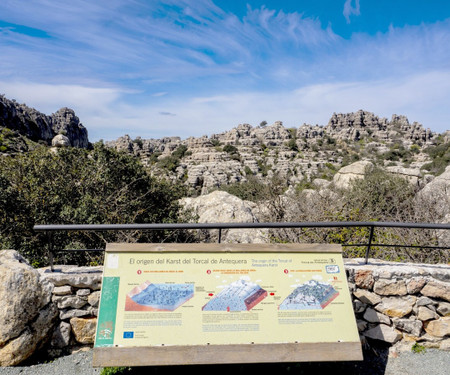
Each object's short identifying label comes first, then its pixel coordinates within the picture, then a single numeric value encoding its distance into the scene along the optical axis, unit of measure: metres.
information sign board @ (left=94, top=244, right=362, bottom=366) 2.67
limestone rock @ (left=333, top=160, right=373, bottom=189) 16.09
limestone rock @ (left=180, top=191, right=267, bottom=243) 7.83
